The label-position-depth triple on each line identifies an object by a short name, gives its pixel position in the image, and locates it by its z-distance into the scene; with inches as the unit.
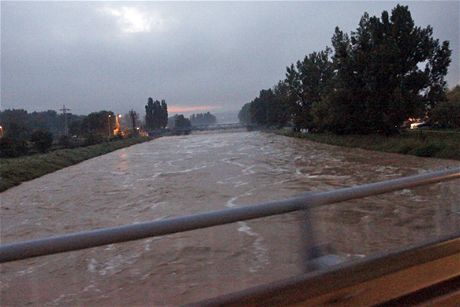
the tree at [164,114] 6791.3
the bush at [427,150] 1380.4
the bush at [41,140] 2536.9
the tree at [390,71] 1684.3
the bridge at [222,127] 6501.0
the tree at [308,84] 2832.2
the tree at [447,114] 2373.3
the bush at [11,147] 2284.6
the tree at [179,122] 7751.0
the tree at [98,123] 4416.8
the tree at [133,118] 5371.1
